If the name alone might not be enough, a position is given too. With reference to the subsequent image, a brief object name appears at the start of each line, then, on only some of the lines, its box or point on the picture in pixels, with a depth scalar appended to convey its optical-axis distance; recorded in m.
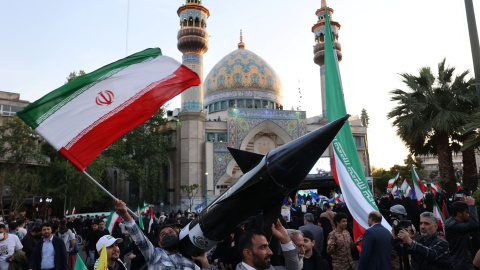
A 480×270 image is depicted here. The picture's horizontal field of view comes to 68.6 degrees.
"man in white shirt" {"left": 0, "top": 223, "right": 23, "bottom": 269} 6.03
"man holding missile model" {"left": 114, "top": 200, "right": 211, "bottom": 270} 3.10
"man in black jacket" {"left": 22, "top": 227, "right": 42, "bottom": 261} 7.13
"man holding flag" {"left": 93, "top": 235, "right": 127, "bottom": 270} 3.94
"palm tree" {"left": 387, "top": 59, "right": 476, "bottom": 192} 12.88
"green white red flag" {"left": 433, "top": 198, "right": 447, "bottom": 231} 7.43
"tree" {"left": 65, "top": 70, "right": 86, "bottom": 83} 25.19
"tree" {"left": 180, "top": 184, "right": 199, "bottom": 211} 29.06
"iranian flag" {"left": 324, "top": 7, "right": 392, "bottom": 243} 5.06
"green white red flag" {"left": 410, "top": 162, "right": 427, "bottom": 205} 11.77
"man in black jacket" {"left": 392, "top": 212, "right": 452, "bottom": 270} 3.54
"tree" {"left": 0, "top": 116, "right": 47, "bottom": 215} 22.81
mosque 30.97
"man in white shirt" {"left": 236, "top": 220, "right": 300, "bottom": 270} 2.69
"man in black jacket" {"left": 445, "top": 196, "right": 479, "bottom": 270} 4.34
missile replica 2.94
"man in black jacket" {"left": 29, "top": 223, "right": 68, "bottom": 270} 5.88
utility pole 6.47
